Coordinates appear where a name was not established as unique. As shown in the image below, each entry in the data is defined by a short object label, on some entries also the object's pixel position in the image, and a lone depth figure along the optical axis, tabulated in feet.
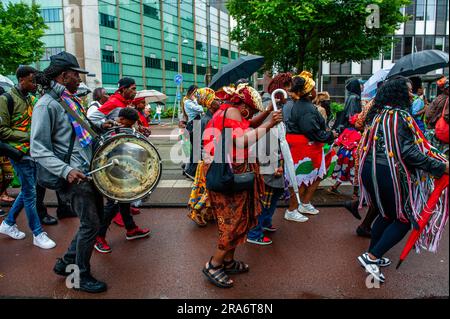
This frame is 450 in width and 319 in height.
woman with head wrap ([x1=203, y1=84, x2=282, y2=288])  9.66
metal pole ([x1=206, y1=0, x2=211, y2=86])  53.79
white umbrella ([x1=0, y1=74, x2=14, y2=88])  19.97
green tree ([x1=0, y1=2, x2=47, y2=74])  60.75
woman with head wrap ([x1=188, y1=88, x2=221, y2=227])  15.42
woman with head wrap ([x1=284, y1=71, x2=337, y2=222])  15.16
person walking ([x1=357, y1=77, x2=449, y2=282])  9.82
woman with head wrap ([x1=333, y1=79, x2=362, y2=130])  21.03
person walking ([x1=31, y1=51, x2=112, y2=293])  9.57
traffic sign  64.85
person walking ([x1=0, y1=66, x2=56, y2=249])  13.67
